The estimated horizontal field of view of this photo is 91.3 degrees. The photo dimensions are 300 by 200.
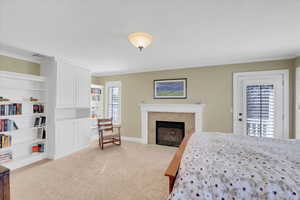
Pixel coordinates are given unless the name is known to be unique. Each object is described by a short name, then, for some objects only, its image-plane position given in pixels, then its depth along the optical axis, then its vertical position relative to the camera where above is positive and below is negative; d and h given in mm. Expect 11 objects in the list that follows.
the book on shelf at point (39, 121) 3374 -489
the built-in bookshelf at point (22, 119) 2850 -420
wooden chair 4135 -990
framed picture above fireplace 4327 +361
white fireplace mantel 4035 -275
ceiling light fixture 2070 +891
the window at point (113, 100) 5273 +1
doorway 3430 -68
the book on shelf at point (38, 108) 3363 -190
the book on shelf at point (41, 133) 3473 -789
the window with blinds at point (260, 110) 3508 -235
